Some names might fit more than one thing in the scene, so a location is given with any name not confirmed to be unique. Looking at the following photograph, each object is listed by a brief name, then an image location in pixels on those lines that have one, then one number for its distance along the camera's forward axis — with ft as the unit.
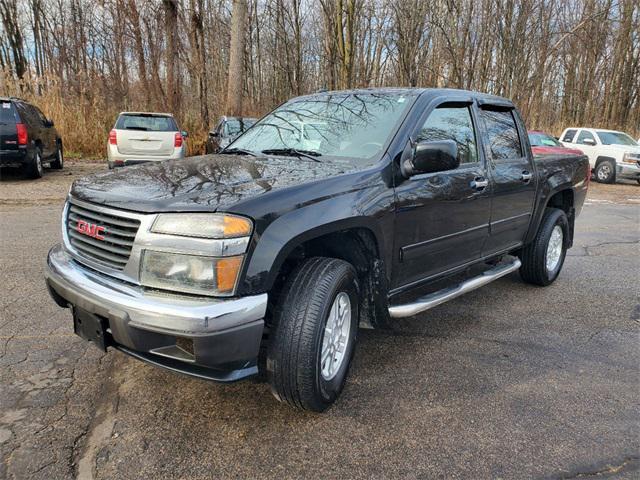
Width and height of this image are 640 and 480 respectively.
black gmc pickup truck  7.52
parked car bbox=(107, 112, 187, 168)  37.09
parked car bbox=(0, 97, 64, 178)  34.09
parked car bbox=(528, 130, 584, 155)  54.13
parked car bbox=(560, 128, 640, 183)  55.72
